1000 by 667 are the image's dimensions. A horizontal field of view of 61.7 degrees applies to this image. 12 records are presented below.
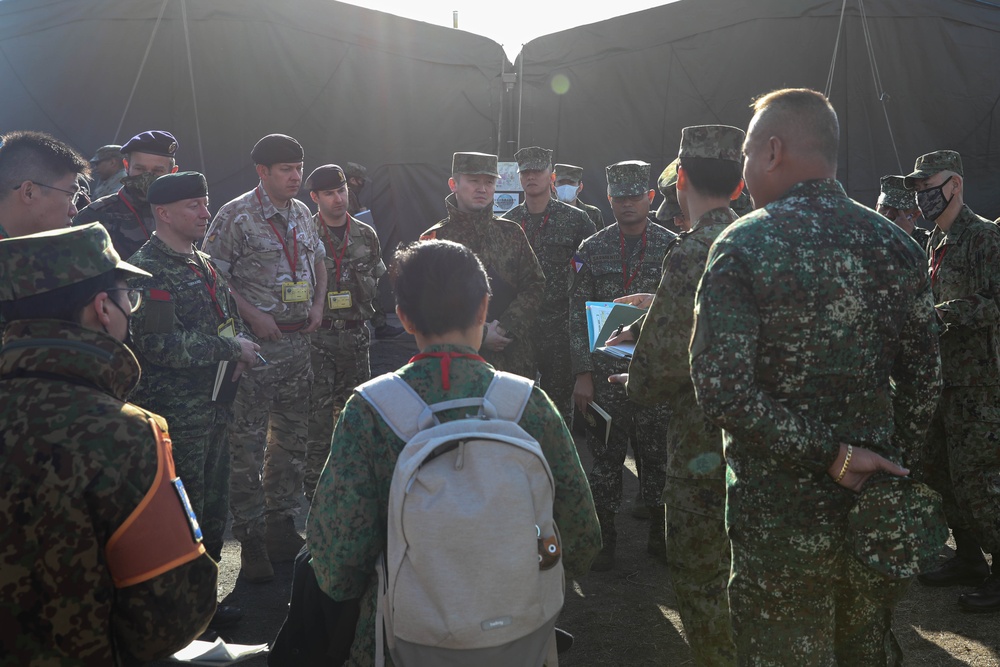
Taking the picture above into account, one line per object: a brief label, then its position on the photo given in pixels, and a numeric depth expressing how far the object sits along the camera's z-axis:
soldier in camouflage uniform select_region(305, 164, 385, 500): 5.81
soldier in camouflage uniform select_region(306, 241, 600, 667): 1.93
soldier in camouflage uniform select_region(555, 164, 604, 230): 9.23
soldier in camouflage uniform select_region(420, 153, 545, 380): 5.06
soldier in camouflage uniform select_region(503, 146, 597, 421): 5.77
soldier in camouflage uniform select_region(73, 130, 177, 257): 4.54
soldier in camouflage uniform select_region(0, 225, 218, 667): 1.65
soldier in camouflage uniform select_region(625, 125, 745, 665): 2.93
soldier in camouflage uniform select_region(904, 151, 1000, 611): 4.16
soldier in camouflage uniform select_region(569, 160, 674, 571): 4.66
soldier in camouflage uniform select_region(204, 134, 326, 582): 4.71
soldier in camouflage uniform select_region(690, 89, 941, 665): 2.17
